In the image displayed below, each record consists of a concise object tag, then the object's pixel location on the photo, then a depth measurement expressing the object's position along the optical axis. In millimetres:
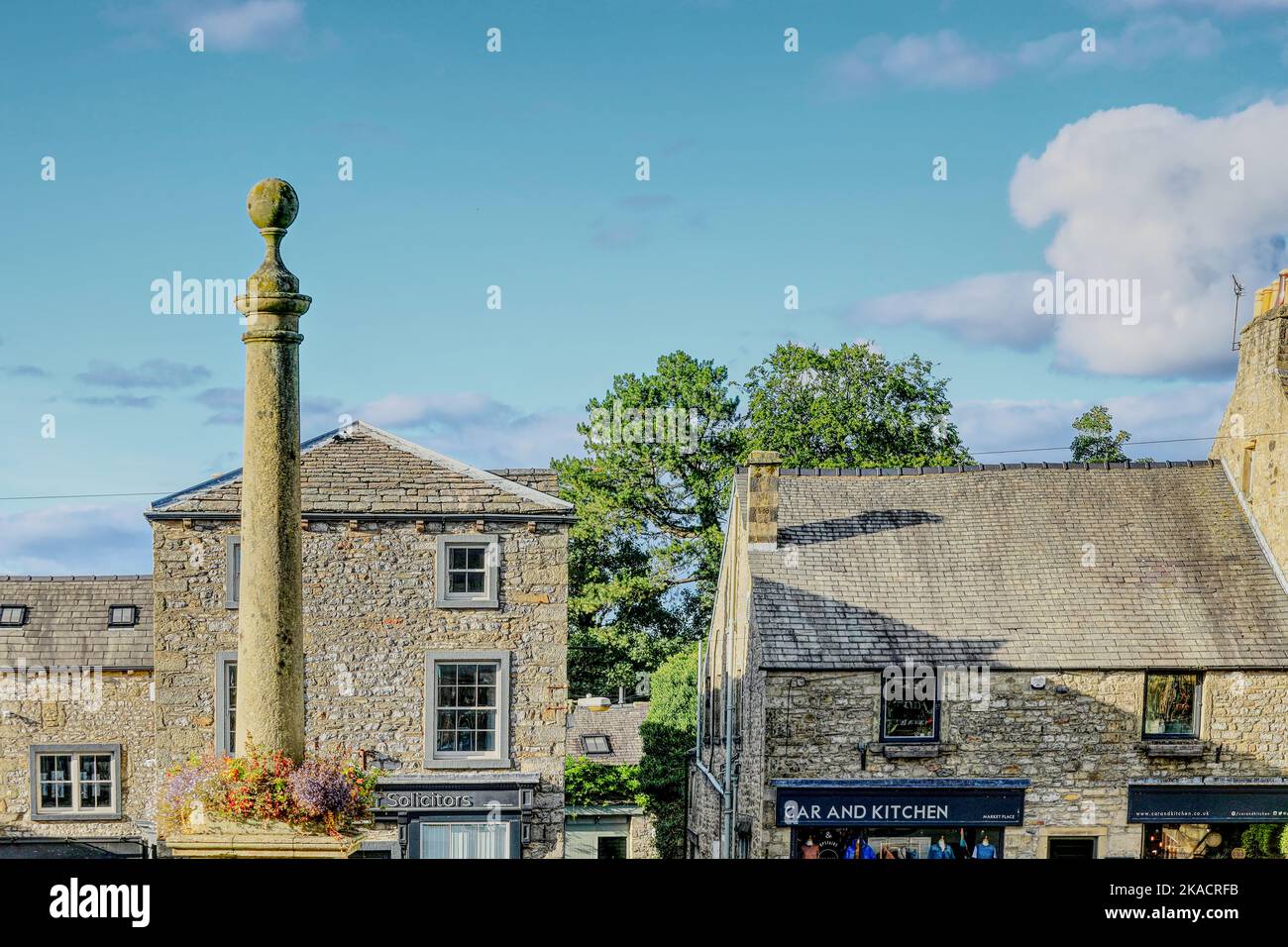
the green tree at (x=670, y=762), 32781
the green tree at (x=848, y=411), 39031
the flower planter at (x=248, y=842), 10164
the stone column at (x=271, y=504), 10859
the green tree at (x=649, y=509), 40250
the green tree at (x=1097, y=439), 52625
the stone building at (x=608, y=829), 33250
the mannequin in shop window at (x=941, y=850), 21875
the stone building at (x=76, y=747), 27062
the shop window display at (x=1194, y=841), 22703
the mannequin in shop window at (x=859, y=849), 21719
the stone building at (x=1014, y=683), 22406
